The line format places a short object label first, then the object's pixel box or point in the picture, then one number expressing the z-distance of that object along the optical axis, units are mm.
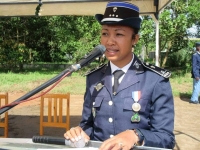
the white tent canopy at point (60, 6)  4048
